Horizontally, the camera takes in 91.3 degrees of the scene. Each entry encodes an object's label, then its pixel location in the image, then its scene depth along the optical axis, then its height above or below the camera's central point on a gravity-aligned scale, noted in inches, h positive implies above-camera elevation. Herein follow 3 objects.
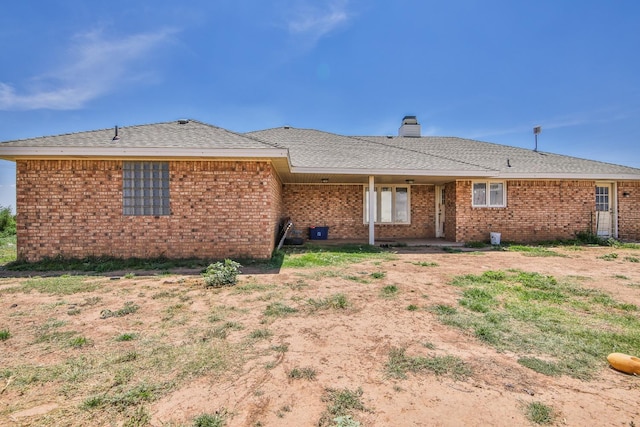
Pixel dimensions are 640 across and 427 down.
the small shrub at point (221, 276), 232.8 -49.7
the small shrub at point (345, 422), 80.3 -55.2
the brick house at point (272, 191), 313.4 +25.1
